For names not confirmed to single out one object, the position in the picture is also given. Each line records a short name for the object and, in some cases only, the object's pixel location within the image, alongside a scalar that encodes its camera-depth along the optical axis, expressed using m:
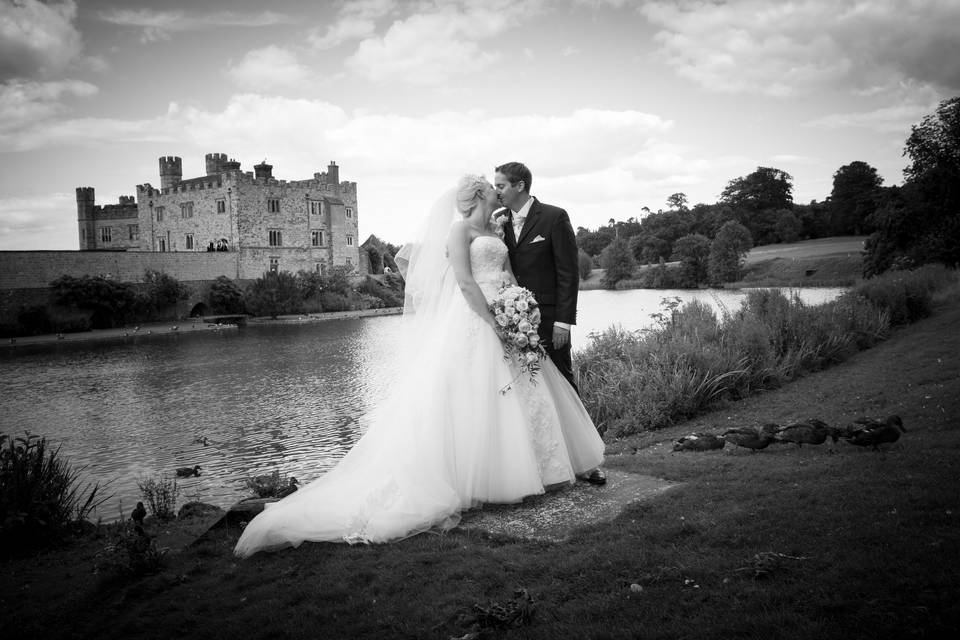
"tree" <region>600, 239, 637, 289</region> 72.00
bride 4.88
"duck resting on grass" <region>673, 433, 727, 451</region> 7.17
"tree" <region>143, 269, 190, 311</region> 44.59
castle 57.09
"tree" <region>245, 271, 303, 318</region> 49.19
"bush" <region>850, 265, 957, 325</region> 18.20
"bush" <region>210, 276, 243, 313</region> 48.73
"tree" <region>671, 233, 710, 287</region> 63.91
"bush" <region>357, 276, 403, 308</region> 60.06
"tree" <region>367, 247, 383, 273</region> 70.01
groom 5.87
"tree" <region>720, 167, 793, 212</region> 82.81
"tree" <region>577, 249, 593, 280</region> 83.07
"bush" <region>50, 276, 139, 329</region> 39.31
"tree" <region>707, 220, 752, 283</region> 58.08
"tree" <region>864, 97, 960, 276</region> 29.59
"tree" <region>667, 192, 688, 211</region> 109.15
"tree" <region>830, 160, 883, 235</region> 71.16
